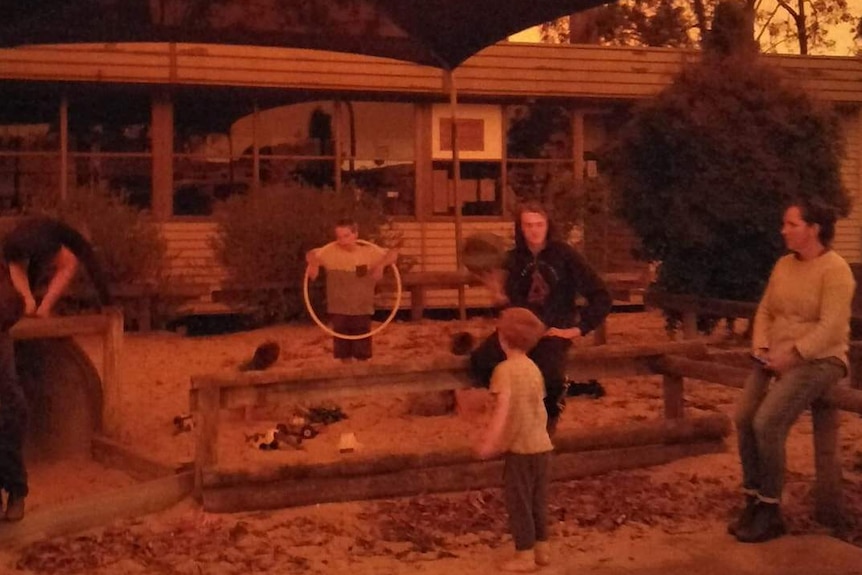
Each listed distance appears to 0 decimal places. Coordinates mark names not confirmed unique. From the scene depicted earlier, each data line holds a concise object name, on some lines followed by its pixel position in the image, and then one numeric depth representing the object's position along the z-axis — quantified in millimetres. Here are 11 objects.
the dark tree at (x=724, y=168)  12344
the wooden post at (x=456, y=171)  10578
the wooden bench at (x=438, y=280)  14656
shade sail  8703
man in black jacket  6414
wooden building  17500
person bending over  6547
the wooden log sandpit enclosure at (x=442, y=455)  6473
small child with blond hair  5539
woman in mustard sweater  5891
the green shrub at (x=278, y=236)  15523
